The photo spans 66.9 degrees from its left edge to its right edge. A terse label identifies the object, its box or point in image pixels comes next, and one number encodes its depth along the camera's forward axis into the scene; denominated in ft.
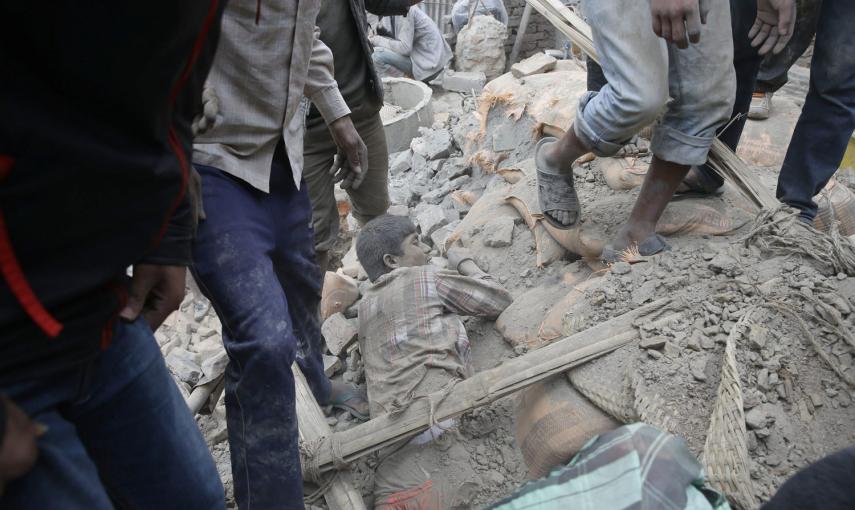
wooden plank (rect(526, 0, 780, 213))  8.56
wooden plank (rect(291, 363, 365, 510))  7.20
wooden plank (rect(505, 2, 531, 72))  32.04
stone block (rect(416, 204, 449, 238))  14.11
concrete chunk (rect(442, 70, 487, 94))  27.76
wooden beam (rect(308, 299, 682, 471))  7.14
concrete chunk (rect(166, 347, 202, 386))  10.38
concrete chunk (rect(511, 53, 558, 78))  16.76
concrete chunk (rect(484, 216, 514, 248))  11.41
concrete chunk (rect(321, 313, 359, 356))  10.30
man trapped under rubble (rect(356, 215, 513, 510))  7.50
